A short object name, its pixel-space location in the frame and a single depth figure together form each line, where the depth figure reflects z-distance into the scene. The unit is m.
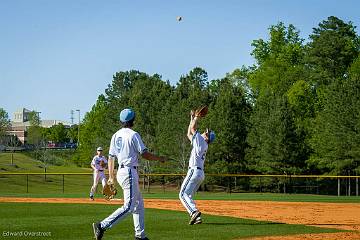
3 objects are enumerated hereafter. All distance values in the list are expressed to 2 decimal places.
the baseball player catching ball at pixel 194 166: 13.90
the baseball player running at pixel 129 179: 9.98
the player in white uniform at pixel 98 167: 24.80
